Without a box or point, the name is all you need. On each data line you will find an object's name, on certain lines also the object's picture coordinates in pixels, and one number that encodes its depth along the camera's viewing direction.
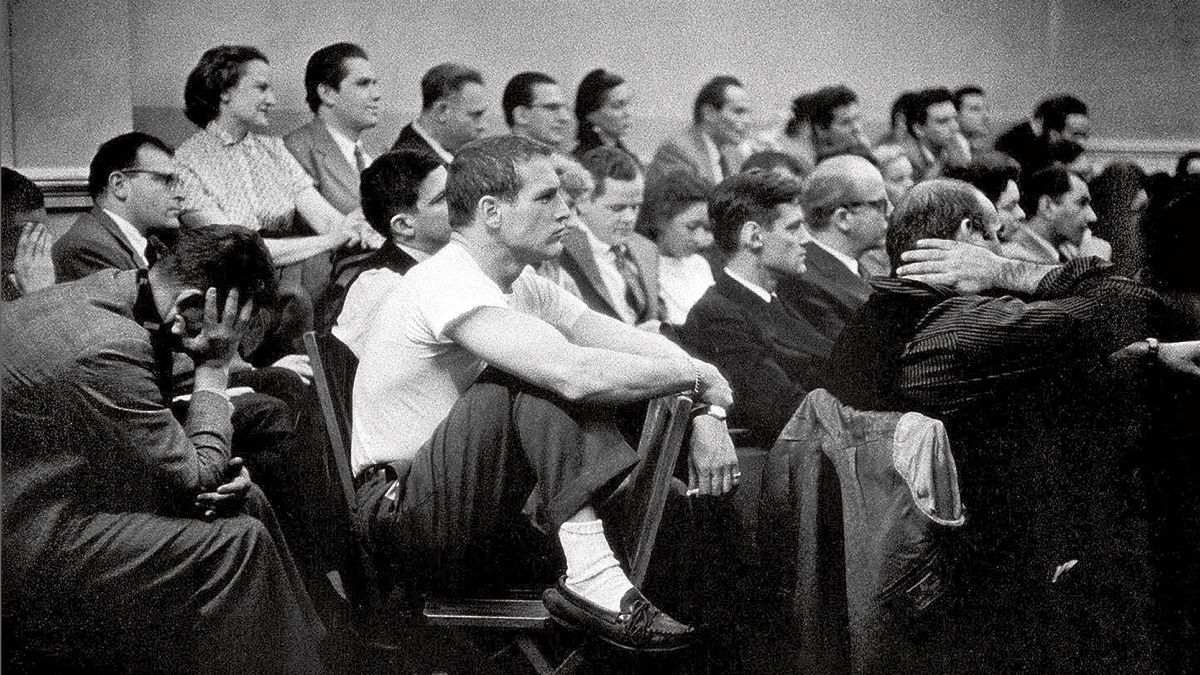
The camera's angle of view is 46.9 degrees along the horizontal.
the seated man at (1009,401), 2.80
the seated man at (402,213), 3.43
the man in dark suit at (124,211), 2.95
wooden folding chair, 2.62
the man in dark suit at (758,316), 3.33
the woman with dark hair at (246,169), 3.46
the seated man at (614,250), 4.19
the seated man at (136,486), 2.51
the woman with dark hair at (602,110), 5.02
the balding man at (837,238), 3.70
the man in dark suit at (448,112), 4.30
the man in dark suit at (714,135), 5.42
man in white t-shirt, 2.52
